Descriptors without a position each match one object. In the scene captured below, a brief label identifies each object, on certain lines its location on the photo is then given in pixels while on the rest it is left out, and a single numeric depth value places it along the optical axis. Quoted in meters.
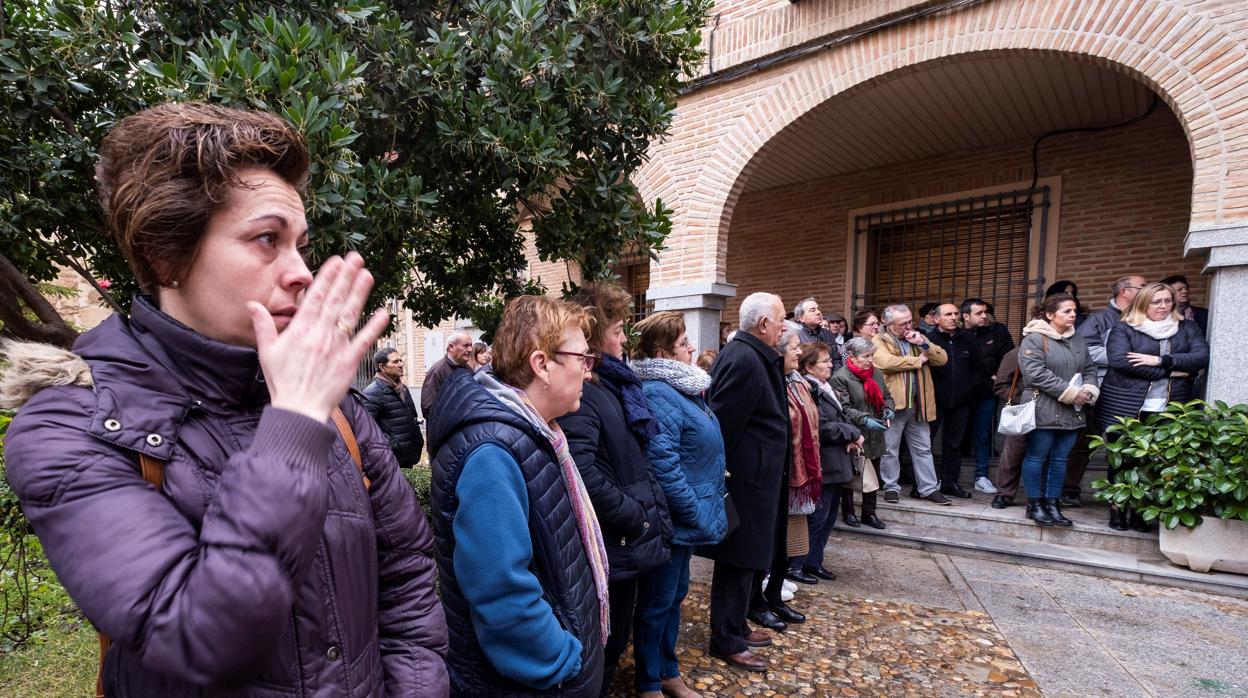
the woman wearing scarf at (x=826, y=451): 4.54
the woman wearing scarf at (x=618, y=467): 2.29
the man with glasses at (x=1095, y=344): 5.39
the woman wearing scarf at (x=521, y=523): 1.58
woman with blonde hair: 4.89
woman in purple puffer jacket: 0.76
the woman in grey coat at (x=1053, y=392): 5.15
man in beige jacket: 5.89
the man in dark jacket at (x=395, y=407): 5.65
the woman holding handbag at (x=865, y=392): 5.17
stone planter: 4.42
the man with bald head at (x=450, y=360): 5.70
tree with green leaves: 2.17
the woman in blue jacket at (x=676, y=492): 2.84
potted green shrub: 4.32
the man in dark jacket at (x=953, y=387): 6.31
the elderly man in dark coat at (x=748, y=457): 3.23
